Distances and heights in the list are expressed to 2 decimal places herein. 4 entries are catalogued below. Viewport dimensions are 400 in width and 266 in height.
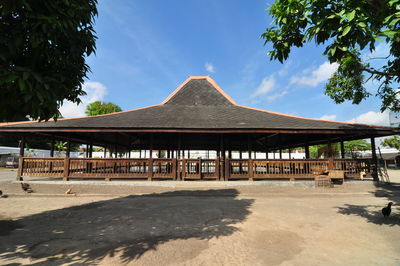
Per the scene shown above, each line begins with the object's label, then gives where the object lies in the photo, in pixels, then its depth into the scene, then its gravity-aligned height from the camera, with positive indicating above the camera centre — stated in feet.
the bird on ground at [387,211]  17.37 -4.80
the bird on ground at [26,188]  29.53 -4.19
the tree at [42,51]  8.51 +5.77
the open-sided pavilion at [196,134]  36.81 +4.88
